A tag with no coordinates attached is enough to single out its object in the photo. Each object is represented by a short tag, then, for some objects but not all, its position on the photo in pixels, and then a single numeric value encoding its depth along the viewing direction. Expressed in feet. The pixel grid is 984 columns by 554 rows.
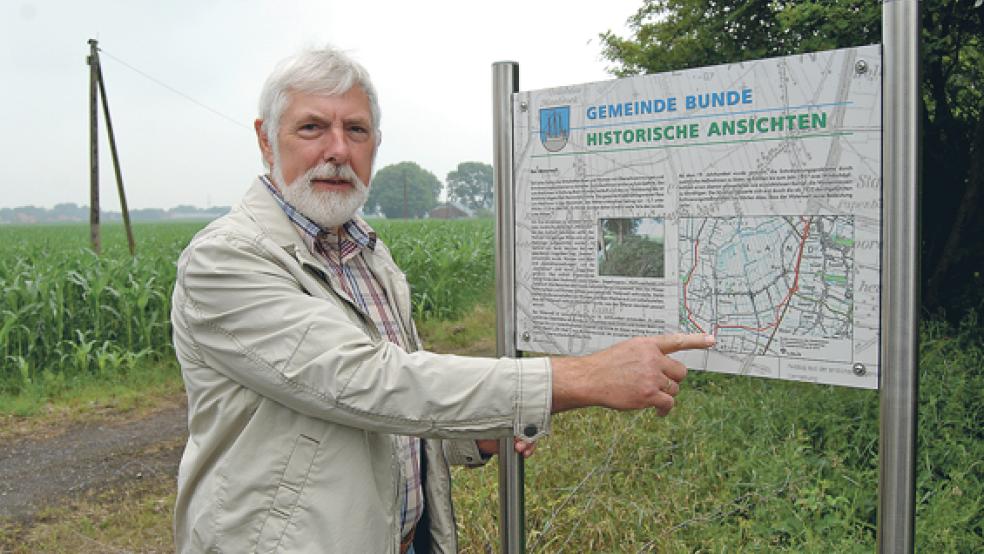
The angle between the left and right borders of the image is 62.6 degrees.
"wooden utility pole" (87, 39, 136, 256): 51.06
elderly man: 5.80
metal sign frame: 5.67
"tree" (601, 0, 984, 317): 20.86
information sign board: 6.03
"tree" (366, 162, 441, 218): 274.57
